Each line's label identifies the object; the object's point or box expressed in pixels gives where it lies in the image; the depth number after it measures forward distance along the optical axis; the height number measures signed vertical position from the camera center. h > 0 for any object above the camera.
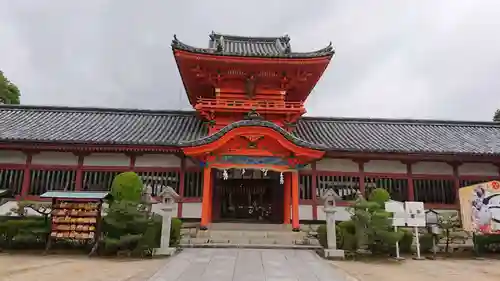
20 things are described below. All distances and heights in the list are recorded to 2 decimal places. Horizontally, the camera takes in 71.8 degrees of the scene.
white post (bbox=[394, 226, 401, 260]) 10.59 -1.09
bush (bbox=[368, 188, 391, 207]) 11.48 +0.57
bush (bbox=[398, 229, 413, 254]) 11.62 -0.90
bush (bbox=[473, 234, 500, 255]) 11.99 -0.87
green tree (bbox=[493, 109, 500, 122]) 45.28 +13.17
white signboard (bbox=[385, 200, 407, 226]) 10.89 +0.08
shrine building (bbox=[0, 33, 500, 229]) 15.40 +2.66
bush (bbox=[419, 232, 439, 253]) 11.75 -0.86
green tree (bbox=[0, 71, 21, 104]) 36.34 +12.23
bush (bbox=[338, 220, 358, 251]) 11.01 -0.70
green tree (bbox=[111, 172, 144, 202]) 10.92 +0.65
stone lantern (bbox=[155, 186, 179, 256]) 10.56 -0.28
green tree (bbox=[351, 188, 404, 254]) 10.52 -0.40
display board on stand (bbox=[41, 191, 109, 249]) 10.75 -0.23
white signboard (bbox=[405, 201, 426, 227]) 10.85 +0.03
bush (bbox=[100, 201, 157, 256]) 10.33 -0.65
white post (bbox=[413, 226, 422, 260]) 10.95 -0.88
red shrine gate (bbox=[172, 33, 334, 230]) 15.02 +5.18
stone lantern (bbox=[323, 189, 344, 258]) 10.70 -0.41
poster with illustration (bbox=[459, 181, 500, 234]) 11.56 +0.25
